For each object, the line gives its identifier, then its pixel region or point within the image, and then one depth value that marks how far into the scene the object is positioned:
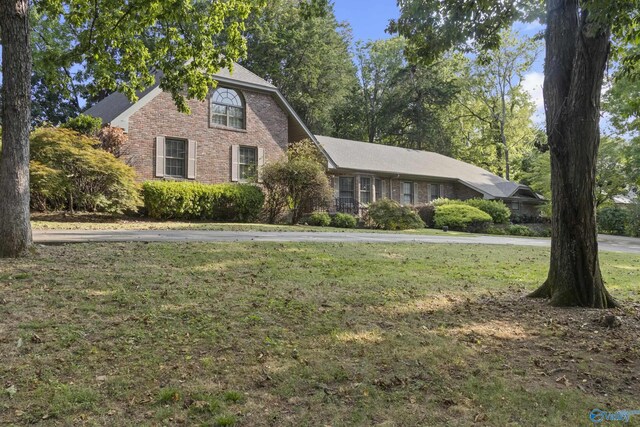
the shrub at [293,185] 19.06
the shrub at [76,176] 14.52
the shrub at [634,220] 25.88
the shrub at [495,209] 26.14
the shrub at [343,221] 21.25
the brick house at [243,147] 19.02
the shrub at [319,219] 20.41
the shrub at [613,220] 26.95
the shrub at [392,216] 21.62
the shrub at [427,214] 25.39
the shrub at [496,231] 23.85
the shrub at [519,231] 24.09
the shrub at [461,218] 23.72
